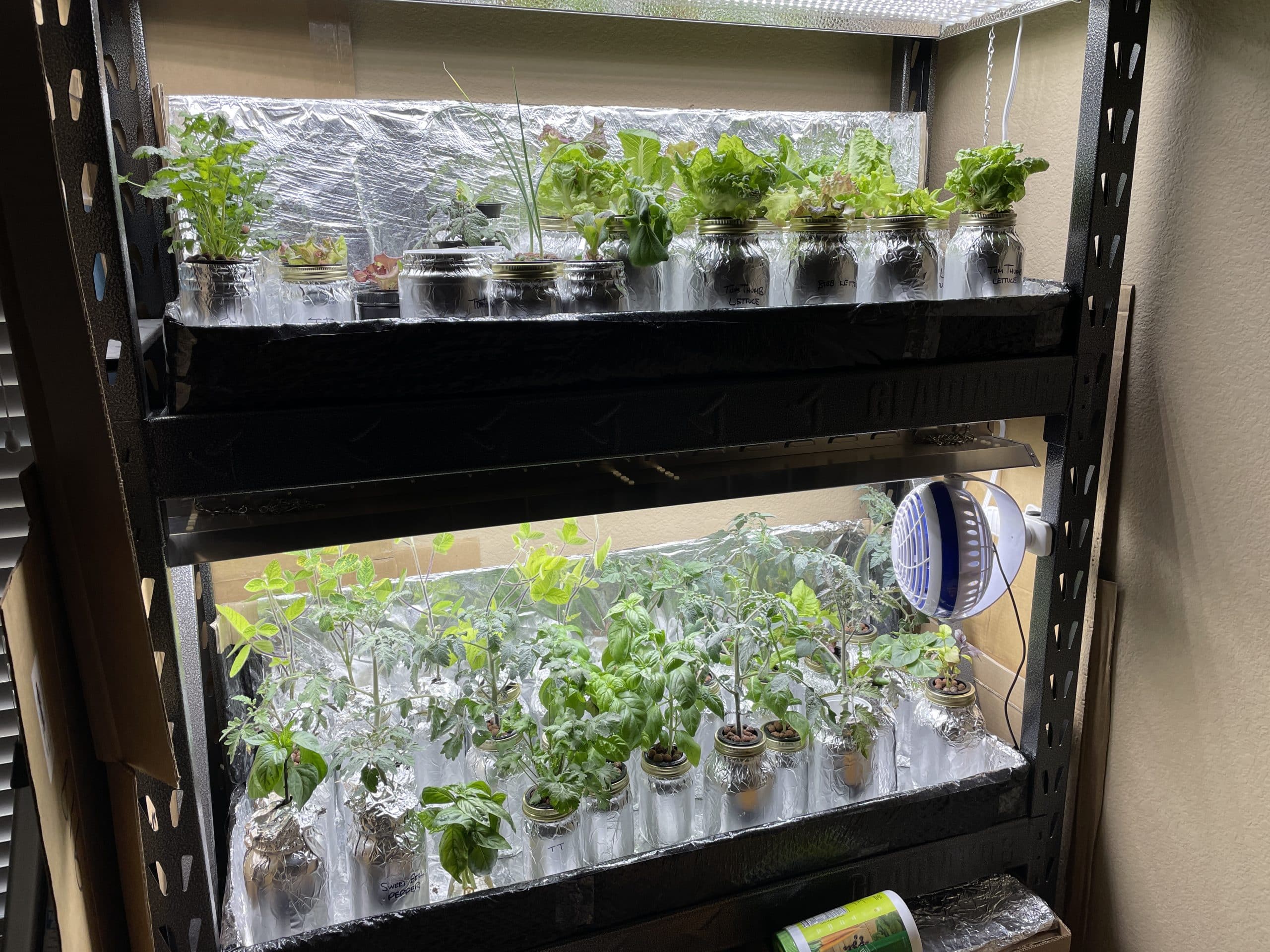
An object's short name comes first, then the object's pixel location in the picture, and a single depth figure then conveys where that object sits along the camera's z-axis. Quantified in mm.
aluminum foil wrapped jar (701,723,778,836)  1220
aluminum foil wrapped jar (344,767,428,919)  1075
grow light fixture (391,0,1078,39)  1277
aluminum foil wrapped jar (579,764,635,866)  1153
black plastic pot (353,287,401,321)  1067
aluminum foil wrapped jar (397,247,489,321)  949
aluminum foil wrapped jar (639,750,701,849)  1204
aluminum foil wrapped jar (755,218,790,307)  1139
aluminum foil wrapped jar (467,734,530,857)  1158
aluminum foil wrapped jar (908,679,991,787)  1347
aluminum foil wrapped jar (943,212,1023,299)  1154
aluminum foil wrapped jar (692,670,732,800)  1306
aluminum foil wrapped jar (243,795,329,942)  1055
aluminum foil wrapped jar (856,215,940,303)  1121
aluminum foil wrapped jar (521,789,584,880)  1116
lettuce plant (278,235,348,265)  951
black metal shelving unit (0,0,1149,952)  850
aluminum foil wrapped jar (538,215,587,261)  1121
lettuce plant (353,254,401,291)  1104
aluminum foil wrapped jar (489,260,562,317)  975
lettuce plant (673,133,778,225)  1035
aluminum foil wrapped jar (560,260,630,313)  1007
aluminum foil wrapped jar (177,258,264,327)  895
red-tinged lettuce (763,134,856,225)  1083
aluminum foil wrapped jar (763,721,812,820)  1266
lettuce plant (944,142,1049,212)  1129
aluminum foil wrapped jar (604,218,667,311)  1042
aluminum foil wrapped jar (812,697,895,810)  1272
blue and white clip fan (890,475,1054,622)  1195
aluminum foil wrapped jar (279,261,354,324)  952
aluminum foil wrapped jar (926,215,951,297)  1163
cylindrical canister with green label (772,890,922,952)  1133
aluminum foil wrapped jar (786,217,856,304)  1085
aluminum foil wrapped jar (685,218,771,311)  1056
